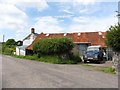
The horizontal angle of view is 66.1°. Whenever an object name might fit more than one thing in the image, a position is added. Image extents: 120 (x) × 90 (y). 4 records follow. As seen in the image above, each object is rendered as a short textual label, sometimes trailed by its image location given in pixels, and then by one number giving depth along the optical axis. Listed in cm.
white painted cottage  1870
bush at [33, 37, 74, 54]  1121
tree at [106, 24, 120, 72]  727
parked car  1097
